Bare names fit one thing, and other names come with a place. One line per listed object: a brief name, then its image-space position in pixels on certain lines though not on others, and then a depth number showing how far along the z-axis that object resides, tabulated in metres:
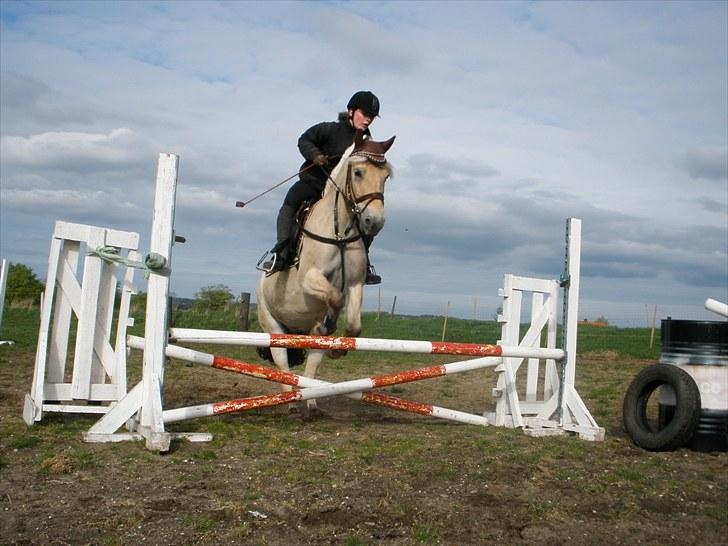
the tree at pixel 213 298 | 22.98
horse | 5.03
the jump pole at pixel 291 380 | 4.84
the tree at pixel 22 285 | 30.73
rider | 5.65
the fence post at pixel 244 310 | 15.20
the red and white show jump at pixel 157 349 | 4.55
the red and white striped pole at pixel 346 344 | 4.73
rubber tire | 4.90
